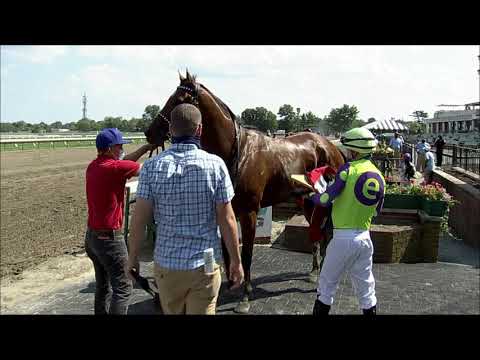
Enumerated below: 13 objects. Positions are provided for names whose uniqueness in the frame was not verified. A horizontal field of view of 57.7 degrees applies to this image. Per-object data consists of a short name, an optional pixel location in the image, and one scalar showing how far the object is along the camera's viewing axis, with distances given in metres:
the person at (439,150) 19.81
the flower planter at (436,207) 6.98
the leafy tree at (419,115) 105.09
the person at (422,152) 15.45
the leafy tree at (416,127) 89.01
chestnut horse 4.43
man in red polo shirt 3.77
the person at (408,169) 13.73
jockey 3.59
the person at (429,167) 13.00
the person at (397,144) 20.77
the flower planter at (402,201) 7.53
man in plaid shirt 2.57
